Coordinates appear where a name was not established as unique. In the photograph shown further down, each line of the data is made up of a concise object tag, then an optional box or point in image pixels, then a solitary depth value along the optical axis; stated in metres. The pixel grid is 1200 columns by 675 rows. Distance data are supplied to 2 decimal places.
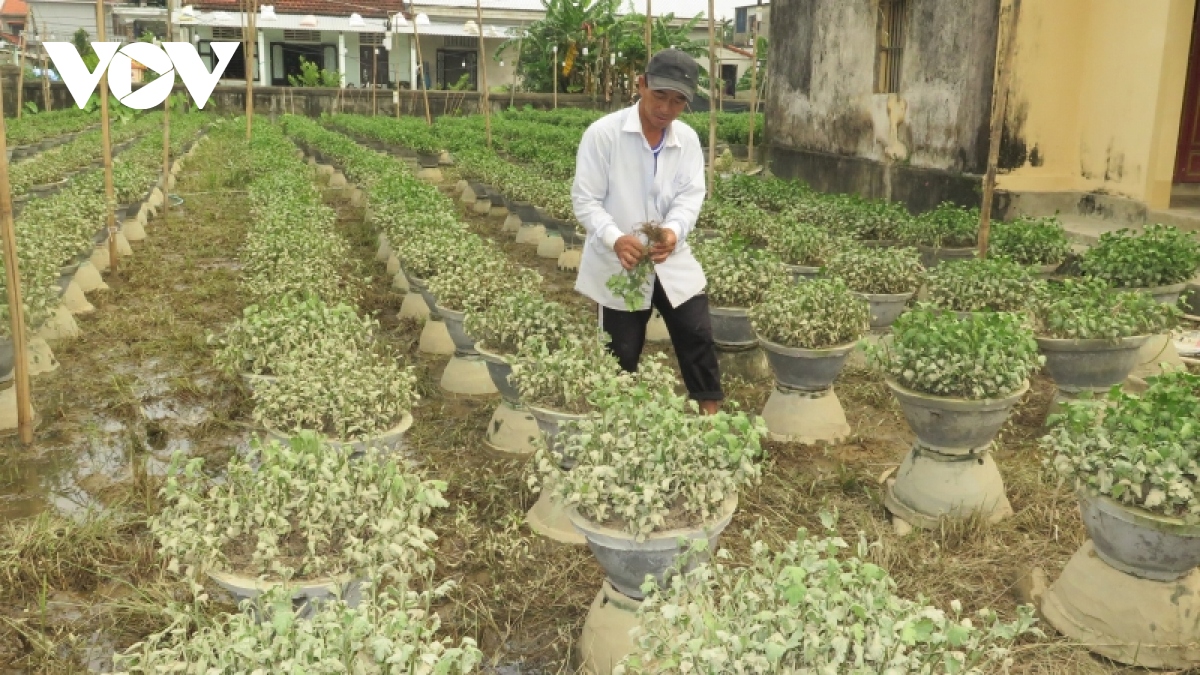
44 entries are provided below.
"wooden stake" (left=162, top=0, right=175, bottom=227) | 12.16
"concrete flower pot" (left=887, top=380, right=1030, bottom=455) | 4.16
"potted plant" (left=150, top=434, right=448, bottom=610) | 2.75
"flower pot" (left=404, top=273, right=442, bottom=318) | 6.55
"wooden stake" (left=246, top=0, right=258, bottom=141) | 16.27
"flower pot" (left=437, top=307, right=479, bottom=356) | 5.98
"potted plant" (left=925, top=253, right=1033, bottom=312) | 5.73
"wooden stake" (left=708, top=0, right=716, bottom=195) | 8.98
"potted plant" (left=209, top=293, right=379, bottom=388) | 4.76
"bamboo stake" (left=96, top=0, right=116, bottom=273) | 8.21
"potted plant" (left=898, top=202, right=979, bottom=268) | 7.69
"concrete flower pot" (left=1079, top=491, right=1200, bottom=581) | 3.19
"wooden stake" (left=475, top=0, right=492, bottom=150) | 14.21
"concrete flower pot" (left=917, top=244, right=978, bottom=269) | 7.66
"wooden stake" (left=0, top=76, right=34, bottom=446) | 5.12
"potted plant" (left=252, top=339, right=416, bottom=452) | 4.02
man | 4.41
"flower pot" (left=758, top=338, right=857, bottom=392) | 5.17
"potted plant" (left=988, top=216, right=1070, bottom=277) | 7.02
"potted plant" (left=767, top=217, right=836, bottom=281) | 7.08
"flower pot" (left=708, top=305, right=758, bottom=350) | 5.99
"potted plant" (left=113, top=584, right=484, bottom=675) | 2.08
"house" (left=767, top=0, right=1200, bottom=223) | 8.38
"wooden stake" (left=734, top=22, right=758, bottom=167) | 13.44
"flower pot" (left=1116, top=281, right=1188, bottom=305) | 5.91
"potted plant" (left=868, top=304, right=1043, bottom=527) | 4.13
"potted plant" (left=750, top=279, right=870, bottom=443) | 5.16
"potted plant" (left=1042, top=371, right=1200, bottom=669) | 3.15
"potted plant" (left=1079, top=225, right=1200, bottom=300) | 5.95
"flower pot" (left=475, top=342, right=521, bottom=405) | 5.08
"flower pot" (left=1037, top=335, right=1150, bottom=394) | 4.98
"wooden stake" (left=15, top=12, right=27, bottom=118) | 21.24
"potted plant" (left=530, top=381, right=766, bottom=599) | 3.08
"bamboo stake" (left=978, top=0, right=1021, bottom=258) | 5.81
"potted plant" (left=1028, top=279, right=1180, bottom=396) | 4.93
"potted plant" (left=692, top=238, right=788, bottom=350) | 5.88
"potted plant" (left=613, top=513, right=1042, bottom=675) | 2.10
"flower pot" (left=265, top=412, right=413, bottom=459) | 3.96
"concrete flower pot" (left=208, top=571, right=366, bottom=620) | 2.75
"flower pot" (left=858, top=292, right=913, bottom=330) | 6.14
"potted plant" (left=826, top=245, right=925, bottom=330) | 6.21
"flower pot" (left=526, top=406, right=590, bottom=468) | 4.12
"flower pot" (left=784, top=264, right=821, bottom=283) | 6.99
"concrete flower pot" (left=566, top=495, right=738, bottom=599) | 3.09
